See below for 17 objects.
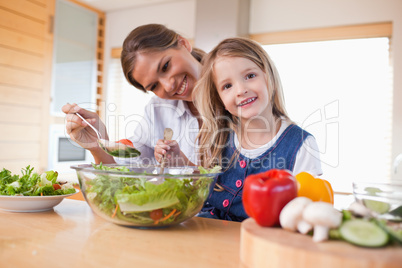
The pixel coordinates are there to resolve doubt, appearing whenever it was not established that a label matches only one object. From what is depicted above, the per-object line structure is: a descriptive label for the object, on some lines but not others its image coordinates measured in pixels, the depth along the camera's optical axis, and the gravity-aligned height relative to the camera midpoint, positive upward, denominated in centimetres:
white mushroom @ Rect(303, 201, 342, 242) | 56 -11
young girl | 126 +7
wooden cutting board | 49 -15
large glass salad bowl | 75 -12
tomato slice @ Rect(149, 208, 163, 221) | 78 -16
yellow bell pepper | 77 -9
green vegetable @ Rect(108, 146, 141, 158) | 112 -4
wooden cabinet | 342 +55
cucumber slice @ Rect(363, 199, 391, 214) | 64 -10
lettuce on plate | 97 -14
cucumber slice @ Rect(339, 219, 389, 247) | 53 -13
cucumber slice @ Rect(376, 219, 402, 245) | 53 -12
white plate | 92 -17
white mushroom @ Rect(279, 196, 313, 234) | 60 -12
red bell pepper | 64 -9
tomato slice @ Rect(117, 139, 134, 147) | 120 -1
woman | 150 +31
